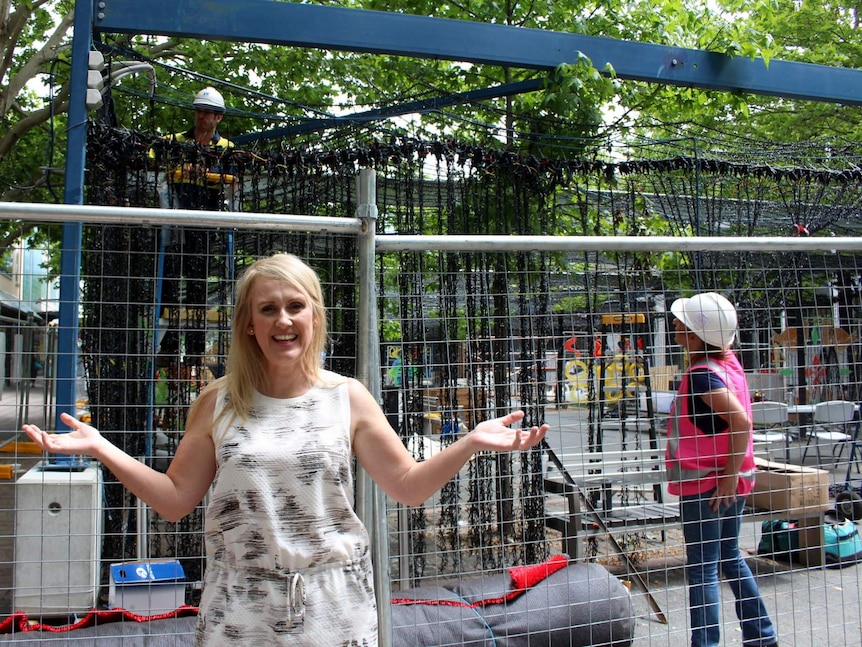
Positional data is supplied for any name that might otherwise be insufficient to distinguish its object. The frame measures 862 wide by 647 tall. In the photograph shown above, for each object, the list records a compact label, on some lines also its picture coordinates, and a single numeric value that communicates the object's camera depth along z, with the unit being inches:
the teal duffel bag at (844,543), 221.8
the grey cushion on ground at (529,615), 131.3
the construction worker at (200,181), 181.6
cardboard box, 218.2
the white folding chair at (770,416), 236.7
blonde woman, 73.8
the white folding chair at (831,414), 281.7
